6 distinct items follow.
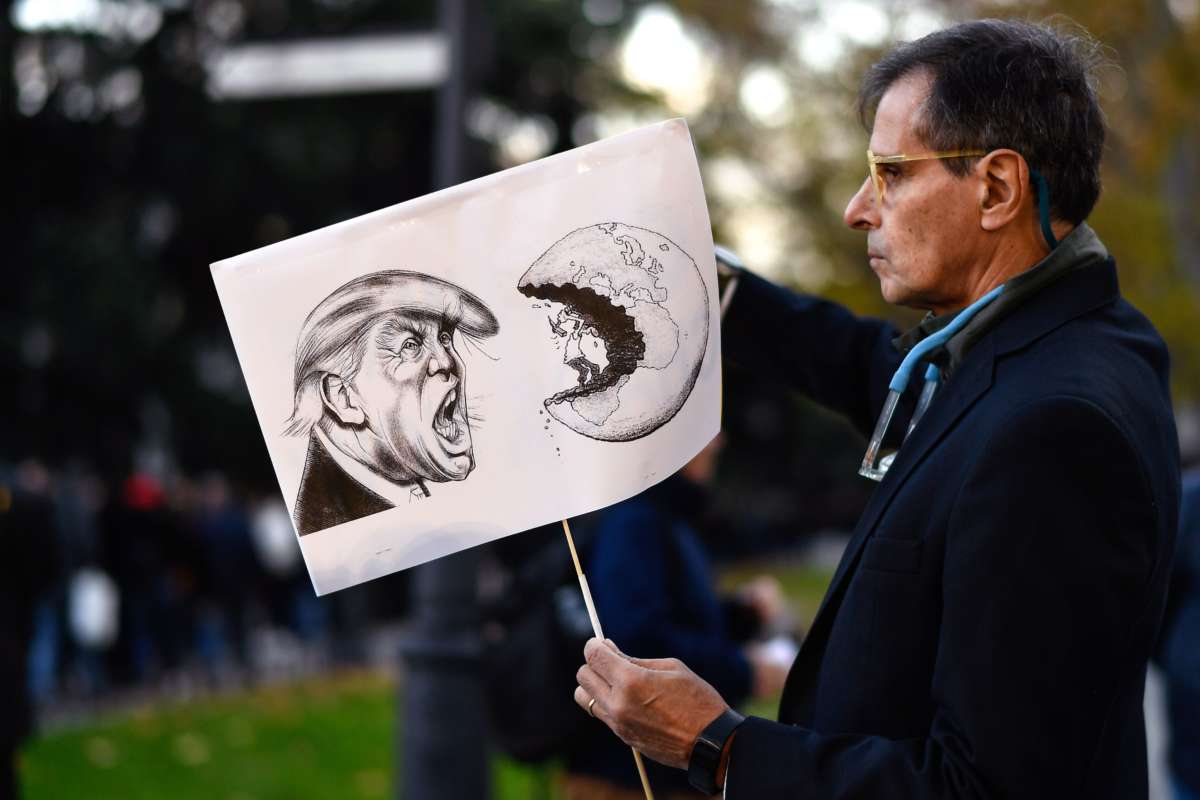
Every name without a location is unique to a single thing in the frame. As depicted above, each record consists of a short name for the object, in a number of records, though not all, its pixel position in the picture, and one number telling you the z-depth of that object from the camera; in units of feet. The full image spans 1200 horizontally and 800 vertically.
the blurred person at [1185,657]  15.21
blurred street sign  20.07
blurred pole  18.13
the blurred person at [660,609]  13.24
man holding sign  5.82
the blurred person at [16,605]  18.02
